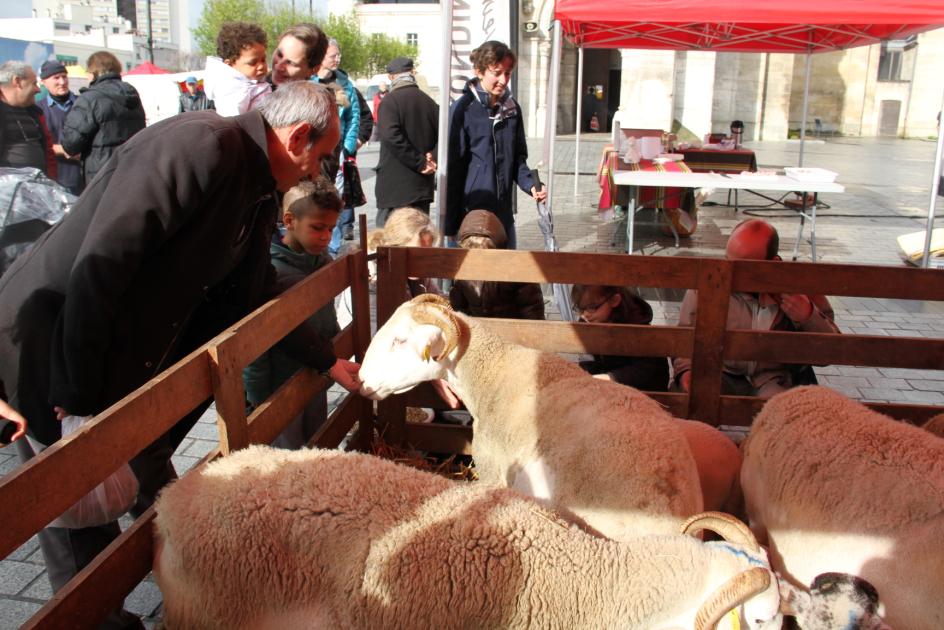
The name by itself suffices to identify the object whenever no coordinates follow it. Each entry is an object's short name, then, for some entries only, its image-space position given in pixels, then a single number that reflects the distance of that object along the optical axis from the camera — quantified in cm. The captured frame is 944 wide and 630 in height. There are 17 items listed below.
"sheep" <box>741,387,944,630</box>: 205
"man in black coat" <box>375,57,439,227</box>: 704
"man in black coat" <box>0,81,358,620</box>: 195
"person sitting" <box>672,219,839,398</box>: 380
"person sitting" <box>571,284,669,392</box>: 374
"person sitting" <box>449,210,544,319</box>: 400
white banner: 677
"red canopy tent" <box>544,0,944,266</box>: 610
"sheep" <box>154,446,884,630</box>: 180
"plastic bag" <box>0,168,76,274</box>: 470
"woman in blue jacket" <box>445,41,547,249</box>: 599
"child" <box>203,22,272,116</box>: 446
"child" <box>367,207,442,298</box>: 392
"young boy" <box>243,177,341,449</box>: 313
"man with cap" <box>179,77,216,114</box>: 1443
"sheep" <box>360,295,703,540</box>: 236
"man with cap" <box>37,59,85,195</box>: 794
